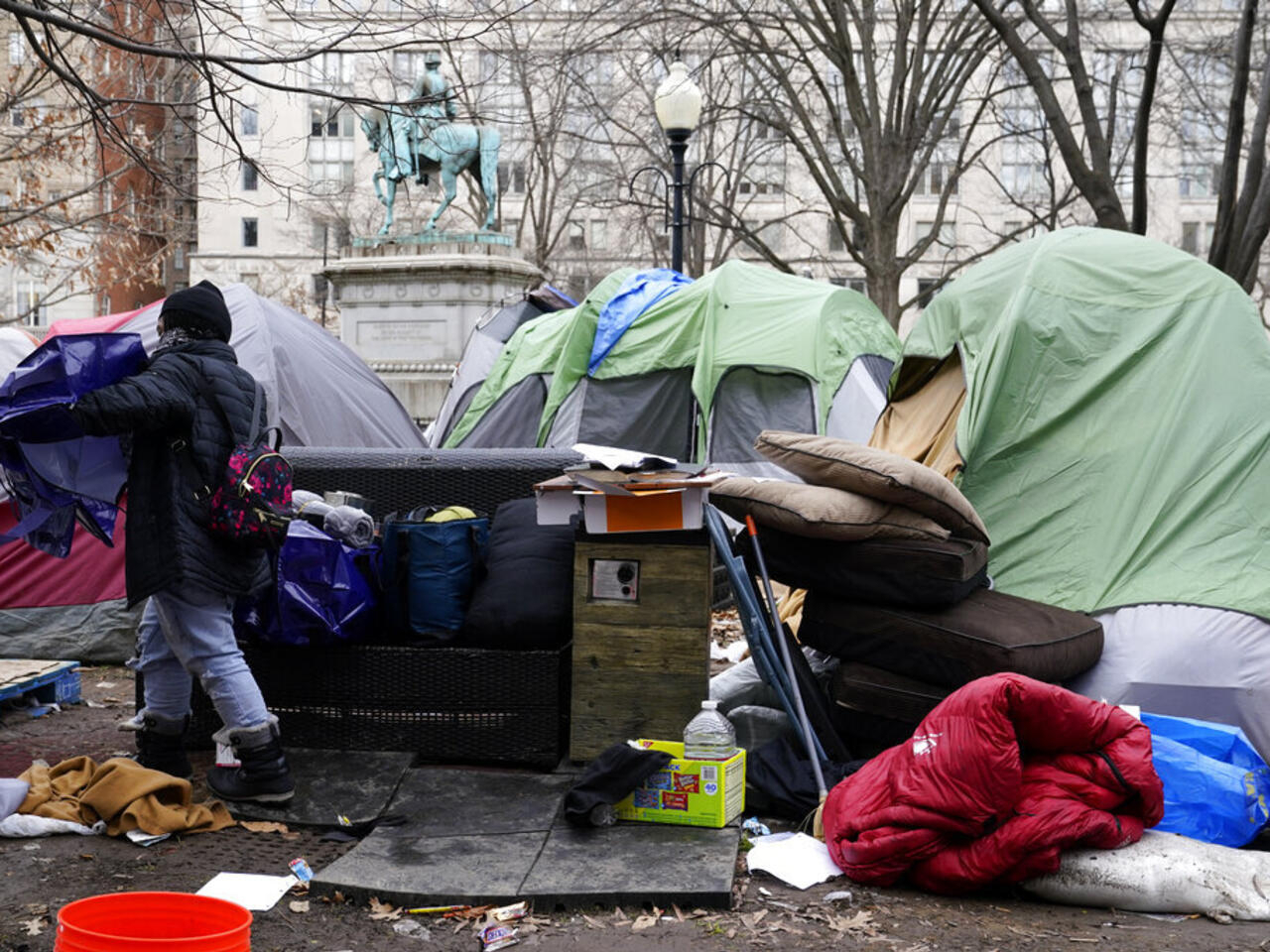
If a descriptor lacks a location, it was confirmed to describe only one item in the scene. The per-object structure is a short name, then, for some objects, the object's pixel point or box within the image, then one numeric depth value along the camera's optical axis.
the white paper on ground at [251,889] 4.18
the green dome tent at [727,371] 10.50
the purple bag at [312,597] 5.40
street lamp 12.18
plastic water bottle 4.87
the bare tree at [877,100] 18.11
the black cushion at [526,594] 5.42
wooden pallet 6.52
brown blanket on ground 4.74
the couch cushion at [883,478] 5.28
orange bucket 2.76
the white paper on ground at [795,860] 4.42
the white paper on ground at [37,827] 4.71
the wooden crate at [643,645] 5.27
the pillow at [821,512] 5.26
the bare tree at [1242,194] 9.79
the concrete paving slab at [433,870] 4.20
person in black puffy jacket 4.62
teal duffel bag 5.52
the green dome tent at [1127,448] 5.45
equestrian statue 19.08
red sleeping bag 4.19
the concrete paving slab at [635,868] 4.17
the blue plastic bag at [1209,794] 4.70
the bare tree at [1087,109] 9.76
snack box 4.77
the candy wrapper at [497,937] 3.90
